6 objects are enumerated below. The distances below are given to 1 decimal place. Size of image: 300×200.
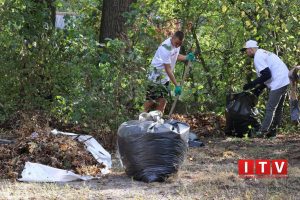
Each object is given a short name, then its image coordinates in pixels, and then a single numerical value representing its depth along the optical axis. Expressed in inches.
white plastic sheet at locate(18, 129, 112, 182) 461.1
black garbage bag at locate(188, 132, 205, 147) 631.8
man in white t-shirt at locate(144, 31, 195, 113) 604.7
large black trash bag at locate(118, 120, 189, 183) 455.8
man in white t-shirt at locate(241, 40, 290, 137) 695.7
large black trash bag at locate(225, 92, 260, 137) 719.1
